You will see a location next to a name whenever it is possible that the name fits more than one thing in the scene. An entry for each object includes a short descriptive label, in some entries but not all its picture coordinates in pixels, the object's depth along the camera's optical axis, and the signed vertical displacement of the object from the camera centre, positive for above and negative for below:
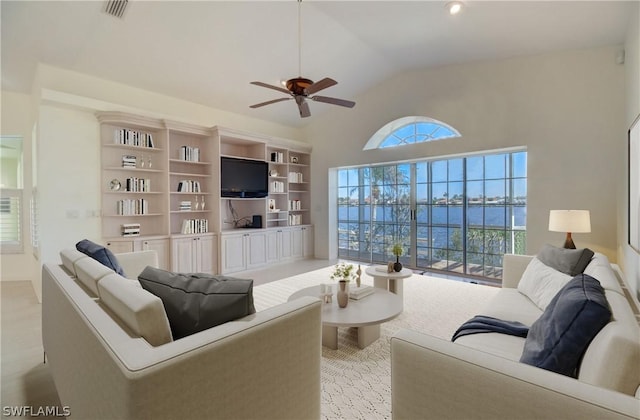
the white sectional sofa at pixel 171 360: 0.99 -0.59
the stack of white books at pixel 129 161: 4.48 +0.70
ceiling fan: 3.11 +1.25
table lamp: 3.25 -0.18
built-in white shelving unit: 4.48 +0.15
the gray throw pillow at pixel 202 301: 1.33 -0.42
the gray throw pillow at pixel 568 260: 2.41 -0.45
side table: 3.49 -0.82
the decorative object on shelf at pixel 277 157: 6.42 +1.07
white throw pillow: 2.25 -0.62
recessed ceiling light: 3.34 +2.23
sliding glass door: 4.92 -0.10
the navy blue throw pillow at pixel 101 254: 2.36 -0.36
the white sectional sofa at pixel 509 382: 0.87 -0.56
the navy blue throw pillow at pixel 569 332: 1.16 -0.51
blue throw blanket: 1.88 -0.78
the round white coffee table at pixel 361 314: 2.38 -0.89
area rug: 1.97 -1.22
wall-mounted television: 5.44 +0.56
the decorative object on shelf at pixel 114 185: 4.46 +0.35
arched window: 5.39 +1.41
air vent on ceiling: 3.31 +2.24
